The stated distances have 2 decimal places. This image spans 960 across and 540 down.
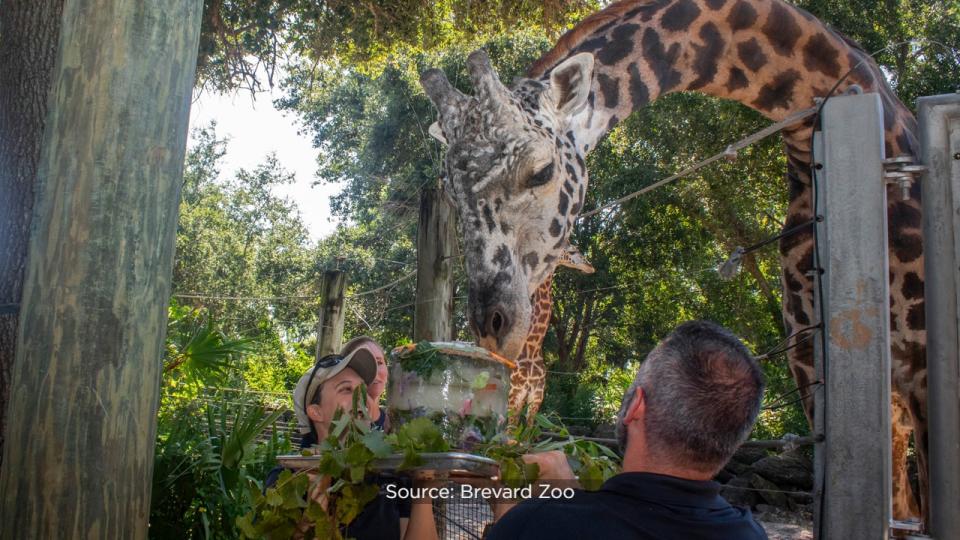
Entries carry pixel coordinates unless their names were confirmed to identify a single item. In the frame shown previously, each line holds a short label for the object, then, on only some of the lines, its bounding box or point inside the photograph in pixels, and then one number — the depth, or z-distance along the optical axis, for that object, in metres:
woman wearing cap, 3.24
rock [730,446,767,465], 15.11
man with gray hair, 1.87
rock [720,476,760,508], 12.91
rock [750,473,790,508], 12.44
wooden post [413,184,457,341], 7.39
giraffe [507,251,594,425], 5.63
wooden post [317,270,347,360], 9.76
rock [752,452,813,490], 13.37
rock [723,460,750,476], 14.22
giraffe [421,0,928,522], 4.16
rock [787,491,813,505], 12.78
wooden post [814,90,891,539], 2.51
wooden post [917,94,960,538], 2.44
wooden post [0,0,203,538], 2.45
